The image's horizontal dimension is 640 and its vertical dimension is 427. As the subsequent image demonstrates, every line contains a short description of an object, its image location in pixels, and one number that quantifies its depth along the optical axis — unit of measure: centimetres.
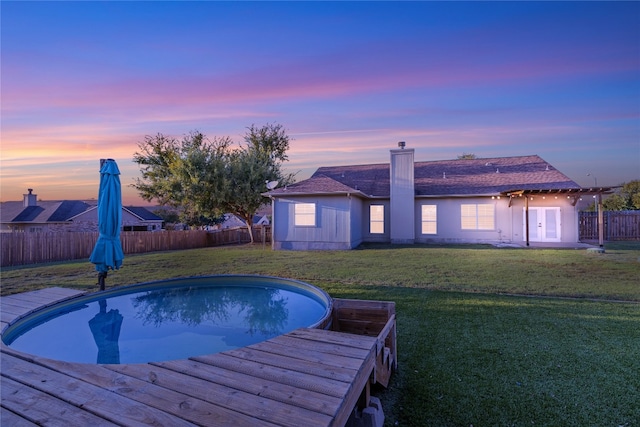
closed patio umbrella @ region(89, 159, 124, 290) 601
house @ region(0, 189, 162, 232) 2520
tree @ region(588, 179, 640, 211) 2969
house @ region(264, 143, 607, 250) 1523
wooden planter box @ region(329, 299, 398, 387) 418
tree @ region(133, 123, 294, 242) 1933
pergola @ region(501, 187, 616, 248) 1338
